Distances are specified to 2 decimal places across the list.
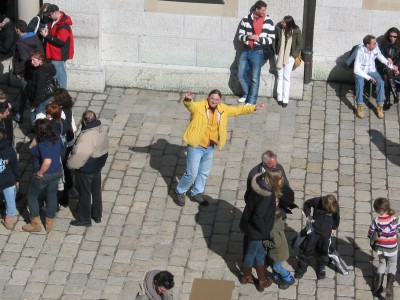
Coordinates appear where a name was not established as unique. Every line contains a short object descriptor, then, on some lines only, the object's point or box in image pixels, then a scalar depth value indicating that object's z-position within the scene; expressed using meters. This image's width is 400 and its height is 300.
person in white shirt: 14.91
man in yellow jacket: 12.40
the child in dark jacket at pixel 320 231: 11.28
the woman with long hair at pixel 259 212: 10.95
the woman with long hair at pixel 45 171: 11.83
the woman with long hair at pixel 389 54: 15.12
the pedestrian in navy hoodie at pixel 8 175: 11.95
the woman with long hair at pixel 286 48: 14.91
